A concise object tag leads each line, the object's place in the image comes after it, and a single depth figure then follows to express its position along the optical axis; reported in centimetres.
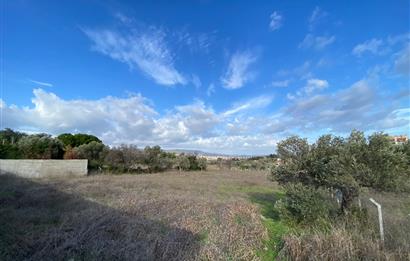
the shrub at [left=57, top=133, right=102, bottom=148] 3105
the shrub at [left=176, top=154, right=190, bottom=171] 3122
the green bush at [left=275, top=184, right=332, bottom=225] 675
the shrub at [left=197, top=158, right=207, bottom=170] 3269
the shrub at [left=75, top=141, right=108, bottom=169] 2517
